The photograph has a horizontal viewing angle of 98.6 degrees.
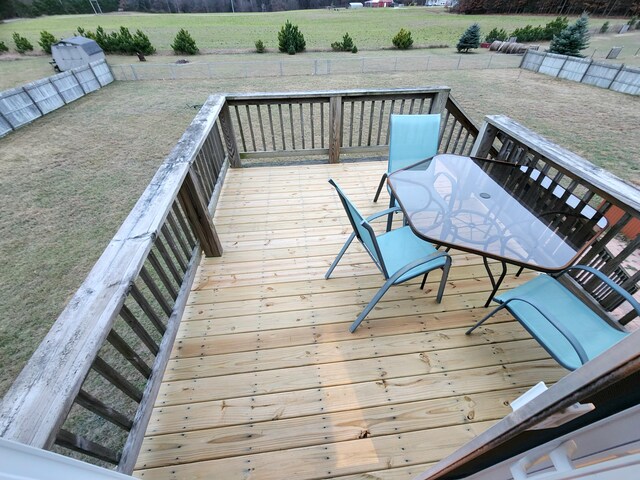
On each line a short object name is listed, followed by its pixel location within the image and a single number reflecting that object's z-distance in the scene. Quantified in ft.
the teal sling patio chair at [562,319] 4.24
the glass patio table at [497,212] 5.35
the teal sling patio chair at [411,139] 8.52
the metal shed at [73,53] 40.09
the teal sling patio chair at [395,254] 5.14
